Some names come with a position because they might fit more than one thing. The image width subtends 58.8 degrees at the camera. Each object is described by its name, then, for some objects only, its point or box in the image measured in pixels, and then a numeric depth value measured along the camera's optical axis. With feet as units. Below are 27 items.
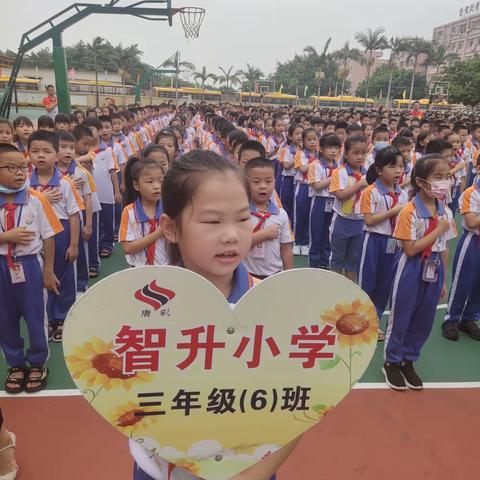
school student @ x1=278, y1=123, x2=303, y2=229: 21.79
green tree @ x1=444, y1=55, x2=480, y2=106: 73.61
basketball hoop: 45.41
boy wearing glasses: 8.23
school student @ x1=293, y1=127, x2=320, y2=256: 18.85
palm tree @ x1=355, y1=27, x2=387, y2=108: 124.57
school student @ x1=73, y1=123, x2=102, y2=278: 15.42
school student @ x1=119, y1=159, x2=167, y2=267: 9.35
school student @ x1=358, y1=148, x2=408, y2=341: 11.30
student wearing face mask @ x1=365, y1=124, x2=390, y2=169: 20.31
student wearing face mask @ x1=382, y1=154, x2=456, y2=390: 8.92
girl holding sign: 2.94
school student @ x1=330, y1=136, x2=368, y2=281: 13.59
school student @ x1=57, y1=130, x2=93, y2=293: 12.61
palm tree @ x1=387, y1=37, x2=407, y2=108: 121.80
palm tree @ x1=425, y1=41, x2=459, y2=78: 125.90
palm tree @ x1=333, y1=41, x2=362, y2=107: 151.94
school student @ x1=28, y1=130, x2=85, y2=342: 10.59
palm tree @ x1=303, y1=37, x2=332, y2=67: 156.27
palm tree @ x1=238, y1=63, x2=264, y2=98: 175.03
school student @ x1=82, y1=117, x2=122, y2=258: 17.12
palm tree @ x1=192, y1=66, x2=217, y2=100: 143.13
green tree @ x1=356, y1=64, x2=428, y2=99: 163.32
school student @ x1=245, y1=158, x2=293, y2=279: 9.13
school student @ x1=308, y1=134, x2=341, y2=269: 16.05
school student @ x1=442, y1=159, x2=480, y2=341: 11.18
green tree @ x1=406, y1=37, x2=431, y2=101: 124.57
